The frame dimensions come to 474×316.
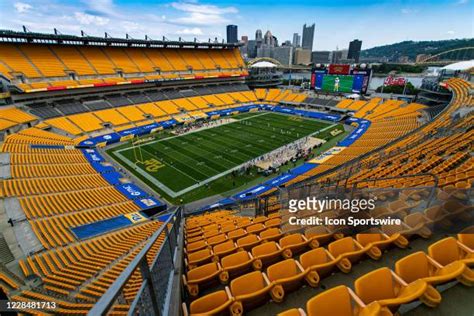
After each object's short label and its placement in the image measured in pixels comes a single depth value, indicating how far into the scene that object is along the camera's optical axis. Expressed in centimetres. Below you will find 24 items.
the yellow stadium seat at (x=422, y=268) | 373
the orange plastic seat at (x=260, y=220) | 957
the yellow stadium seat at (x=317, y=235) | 601
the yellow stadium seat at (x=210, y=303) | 378
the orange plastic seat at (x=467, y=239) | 480
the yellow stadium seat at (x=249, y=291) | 381
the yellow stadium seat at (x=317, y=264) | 442
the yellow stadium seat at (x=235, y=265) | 493
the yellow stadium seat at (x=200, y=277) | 466
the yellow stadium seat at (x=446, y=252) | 428
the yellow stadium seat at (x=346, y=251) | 469
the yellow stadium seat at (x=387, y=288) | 342
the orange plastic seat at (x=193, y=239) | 845
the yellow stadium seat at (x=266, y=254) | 522
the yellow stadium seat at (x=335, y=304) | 314
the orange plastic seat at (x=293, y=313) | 306
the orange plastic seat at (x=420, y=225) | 558
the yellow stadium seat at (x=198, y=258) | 589
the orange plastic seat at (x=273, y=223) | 848
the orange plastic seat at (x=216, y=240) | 743
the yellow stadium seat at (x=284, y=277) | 411
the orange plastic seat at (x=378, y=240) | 504
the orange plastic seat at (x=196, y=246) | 712
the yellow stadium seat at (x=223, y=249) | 612
